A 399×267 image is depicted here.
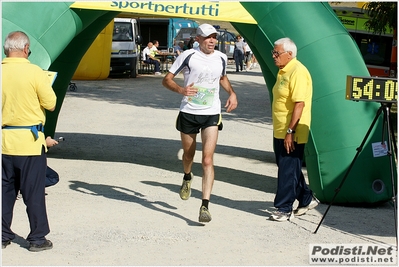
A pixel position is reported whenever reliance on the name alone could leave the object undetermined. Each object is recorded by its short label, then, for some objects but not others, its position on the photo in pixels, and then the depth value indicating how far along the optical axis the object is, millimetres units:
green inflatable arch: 8141
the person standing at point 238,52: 34688
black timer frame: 6703
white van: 27500
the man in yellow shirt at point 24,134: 6109
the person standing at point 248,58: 37259
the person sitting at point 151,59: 30684
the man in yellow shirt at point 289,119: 7238
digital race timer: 6609
